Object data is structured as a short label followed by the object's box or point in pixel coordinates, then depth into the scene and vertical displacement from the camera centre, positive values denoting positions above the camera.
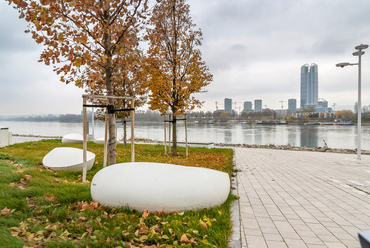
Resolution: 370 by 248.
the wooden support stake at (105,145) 5.85 -0.64
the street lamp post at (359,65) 10.70 +2.62
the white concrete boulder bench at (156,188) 3.48 -1.05
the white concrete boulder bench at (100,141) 15.03 -1.40
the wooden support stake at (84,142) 5.05 -0.51
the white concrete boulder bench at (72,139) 13.87 -1.18
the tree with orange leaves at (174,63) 10.02 +2.56
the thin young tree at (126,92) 13.09 +1.60
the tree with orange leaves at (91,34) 4.42 +1.86
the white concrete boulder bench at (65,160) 6.21 -1.11
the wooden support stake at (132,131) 5.30 -0.27
